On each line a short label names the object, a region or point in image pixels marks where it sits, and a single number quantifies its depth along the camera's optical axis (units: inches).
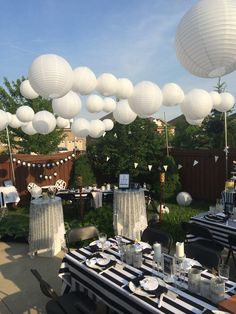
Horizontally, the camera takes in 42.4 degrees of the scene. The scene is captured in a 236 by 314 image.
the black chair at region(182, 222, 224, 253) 206.7
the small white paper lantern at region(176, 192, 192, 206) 410.6
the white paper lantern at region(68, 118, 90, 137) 357.7
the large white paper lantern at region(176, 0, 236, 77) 111.3
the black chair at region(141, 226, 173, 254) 187.7
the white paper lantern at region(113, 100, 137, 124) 296.7
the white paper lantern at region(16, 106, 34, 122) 322.4
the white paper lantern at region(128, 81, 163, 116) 228.2
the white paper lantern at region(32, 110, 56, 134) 315.6
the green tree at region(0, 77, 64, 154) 766.5
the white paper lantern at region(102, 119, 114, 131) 391.1
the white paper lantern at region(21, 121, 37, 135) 378.6
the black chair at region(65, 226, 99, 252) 195.5
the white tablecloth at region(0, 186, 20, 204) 418.9
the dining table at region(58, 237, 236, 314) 117.2
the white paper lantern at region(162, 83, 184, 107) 259.4
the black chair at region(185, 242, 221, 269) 156.0
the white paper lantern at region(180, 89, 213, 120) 251.0
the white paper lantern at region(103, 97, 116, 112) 312.1
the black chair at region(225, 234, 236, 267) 194.4
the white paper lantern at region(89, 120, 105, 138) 358.3
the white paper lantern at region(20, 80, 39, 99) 278.1
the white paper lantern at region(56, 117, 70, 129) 373.7
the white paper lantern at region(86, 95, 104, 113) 304.2
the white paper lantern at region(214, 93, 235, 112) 295.6
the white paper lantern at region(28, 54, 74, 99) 185.9
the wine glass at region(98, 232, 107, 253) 172.6
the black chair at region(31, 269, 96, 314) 133.3
